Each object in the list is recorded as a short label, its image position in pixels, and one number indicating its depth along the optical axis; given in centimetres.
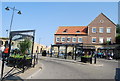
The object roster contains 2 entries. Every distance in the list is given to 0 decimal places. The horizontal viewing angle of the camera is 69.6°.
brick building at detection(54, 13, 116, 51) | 2465
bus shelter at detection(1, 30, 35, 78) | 567
